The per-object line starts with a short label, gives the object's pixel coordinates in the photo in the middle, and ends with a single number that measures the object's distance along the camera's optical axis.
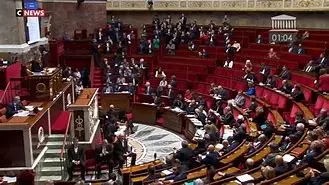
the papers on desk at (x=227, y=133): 12.42
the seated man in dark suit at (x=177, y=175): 8.83
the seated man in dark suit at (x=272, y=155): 8.41
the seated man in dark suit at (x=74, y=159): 11.18
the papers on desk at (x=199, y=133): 13.13
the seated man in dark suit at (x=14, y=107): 11.06
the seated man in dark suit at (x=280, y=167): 8.04
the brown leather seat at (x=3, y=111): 10.91
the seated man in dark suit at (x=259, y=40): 19.51
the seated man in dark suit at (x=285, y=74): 14.84
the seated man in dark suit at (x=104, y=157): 11.49
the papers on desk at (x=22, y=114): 10.92
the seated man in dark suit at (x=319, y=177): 7.24
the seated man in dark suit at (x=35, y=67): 13.77
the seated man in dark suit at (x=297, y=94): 12.97
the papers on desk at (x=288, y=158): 8.43
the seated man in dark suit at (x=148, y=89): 18.09
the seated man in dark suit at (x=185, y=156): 9.90
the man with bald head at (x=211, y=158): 9.27
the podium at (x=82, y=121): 12.39
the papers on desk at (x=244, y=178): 7.98
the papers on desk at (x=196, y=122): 14.39
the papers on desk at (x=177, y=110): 16.22
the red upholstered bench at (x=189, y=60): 19.40
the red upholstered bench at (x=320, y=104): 11.91
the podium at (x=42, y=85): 12.41
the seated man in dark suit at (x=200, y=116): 14.52
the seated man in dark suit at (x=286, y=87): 13.70
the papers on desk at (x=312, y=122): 10.41
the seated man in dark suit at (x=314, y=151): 8.16
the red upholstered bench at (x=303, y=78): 13.98
